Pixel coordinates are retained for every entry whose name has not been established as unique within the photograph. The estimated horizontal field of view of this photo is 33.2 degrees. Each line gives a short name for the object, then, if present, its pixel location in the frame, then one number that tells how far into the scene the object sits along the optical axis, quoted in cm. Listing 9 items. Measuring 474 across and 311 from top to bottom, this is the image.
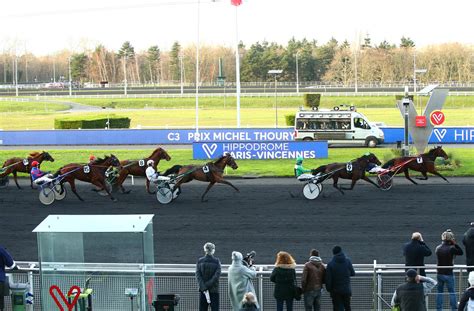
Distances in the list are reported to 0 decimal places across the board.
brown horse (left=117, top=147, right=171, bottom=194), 2081
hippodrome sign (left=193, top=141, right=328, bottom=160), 2827
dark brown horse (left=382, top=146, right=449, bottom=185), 2136
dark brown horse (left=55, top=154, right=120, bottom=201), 2025
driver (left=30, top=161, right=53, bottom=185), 1991
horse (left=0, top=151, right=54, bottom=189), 2244
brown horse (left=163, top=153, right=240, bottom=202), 1989
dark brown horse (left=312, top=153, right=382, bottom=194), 2012
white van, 3381
